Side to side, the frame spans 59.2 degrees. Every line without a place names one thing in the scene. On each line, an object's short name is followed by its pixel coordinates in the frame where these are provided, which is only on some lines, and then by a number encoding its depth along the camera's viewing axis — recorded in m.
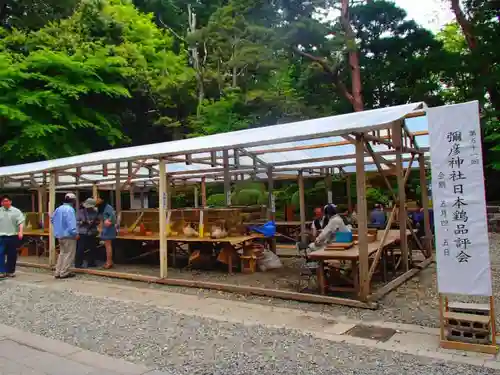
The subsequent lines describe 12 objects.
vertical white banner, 4.19
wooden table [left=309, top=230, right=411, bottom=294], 6.02
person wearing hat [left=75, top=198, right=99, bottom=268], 9.55
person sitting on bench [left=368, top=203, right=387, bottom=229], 10.45
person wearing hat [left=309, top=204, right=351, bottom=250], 7.08
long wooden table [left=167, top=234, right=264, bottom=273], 8.30
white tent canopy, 6.20
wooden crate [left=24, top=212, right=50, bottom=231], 12.20
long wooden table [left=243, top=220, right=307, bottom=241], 12.91
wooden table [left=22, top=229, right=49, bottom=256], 11.50
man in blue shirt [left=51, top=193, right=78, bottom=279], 8.62
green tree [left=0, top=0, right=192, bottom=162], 15.02
